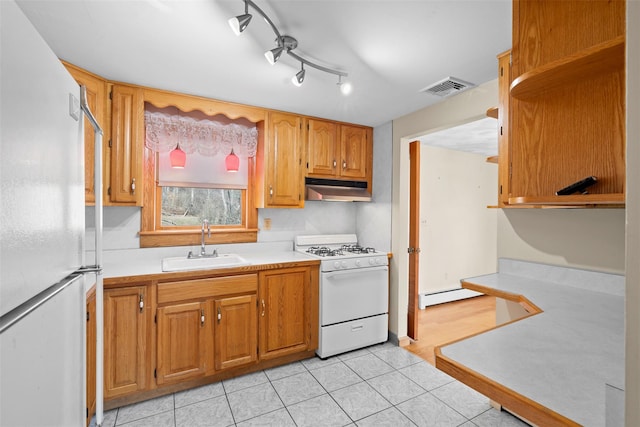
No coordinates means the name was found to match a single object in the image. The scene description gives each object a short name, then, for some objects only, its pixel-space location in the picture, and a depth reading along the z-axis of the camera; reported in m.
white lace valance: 2.58
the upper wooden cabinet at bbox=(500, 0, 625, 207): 1.08
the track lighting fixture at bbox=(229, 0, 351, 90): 1.37
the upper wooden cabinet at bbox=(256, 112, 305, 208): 2.89
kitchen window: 2.64
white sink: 2.50
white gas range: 2.77
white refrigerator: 0.58
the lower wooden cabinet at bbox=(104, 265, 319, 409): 2.04
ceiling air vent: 2.23
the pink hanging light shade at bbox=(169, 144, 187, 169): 2.75
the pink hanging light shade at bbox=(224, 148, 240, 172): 2.99
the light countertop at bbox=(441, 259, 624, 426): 0.72
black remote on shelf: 1.10
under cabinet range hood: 3.05
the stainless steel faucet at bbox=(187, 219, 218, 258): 2.71
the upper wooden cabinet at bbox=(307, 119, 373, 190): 3.11
